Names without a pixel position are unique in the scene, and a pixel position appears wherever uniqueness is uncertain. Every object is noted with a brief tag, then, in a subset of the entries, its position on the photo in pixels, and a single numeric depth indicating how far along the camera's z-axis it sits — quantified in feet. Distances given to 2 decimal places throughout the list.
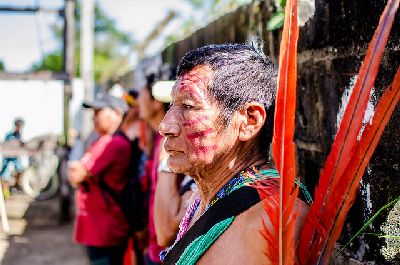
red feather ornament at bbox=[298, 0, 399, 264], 3.16
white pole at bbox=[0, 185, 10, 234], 22.77
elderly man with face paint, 4.32
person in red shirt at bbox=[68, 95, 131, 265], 11.80
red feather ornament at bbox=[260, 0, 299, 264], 3.17
